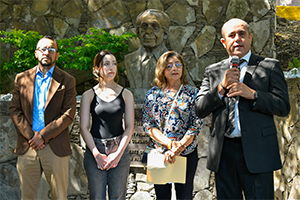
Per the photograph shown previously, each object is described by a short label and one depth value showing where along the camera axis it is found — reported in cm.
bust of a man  389
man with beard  278
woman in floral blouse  256
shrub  412
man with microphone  185
